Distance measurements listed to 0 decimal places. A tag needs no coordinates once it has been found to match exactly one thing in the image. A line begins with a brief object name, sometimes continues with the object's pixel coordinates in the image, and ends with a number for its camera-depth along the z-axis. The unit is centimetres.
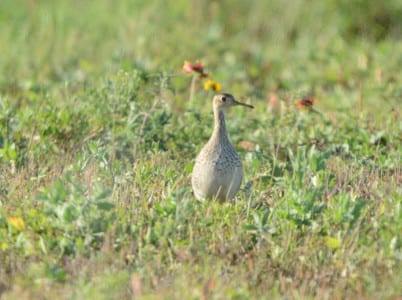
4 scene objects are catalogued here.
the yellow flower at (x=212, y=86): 1397
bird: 1076
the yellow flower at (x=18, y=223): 940
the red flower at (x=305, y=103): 1330
